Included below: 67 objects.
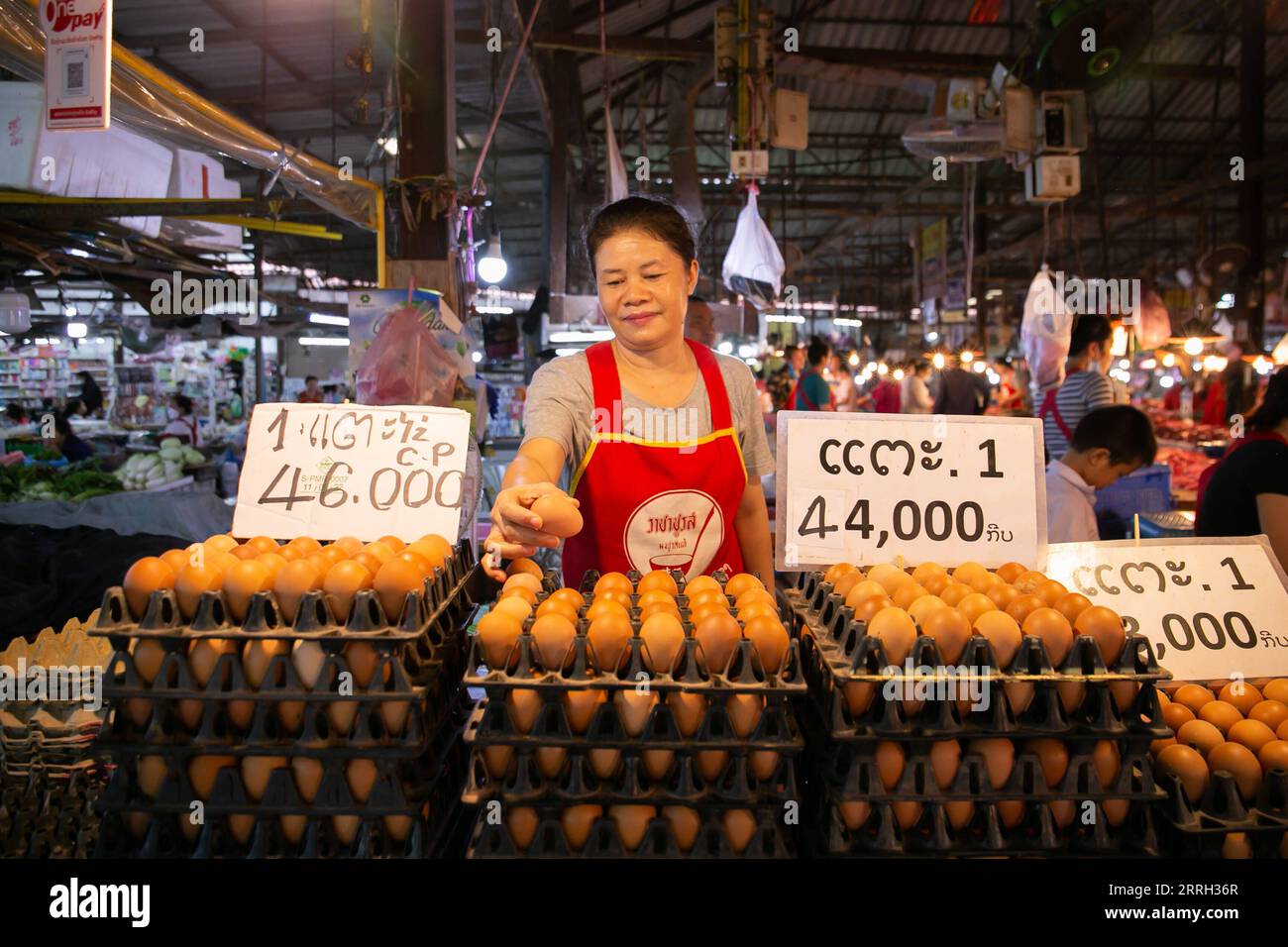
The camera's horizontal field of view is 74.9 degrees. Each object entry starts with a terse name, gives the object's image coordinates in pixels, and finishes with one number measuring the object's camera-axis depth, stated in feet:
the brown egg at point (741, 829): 4.62
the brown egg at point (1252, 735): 5.10
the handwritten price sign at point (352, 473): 6.77
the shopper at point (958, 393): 39.29
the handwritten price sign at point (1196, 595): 6.29
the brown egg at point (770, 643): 4.79
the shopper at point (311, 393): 44.96
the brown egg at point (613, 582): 5.72
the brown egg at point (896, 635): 4.73
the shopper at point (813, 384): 29.71
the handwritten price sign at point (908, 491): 6.86
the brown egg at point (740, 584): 5.77
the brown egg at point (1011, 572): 6.25
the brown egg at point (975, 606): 5.05
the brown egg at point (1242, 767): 4.89
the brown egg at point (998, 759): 4.67
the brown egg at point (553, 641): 4.67
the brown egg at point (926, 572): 6.16
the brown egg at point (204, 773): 4.79
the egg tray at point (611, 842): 4.51
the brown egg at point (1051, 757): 4.71
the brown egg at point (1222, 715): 5.39
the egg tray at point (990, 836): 4.58
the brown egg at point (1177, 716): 5.49
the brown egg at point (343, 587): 4.91
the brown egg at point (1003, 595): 5.49
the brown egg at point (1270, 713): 5.41
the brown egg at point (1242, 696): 5.74
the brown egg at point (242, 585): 4.91
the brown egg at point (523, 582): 5.60
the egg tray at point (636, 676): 4.51
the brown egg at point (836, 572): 6.13
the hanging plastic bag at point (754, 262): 20.17
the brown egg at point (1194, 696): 5.71
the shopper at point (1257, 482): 10.66
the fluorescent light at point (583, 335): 25.05
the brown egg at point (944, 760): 4.67
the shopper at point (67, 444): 32.68
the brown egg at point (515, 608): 4.91
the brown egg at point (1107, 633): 4.83
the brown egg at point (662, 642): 4.71
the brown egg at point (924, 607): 4.94
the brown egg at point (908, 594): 5.41
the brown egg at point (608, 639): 4.72
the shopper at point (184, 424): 43.62
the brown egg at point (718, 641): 4.73
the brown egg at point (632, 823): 4.56
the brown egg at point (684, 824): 4.60
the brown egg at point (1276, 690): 5.80
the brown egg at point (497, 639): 4.75
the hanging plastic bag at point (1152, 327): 32.32
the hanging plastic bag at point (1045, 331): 22.08
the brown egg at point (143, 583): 4.93
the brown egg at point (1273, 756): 4.91
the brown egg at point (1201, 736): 5.12
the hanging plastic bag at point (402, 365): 12.28
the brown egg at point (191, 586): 4.91
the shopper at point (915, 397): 43.83
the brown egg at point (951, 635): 4.79
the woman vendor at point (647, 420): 7.59
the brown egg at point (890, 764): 4.67
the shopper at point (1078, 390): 18.86
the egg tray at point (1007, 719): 4.61
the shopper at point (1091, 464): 11.99
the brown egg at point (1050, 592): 5.35
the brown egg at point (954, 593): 5.46
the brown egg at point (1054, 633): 4.76
